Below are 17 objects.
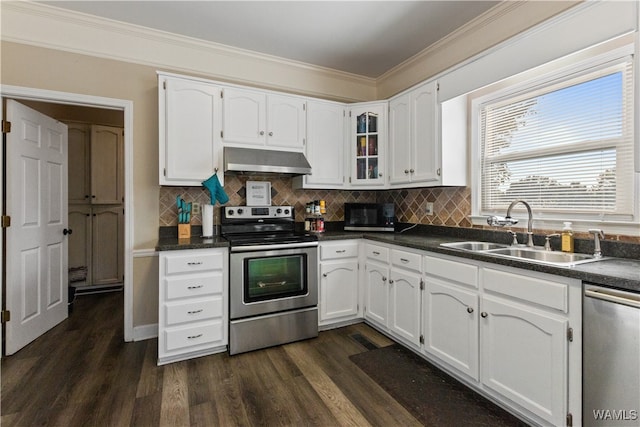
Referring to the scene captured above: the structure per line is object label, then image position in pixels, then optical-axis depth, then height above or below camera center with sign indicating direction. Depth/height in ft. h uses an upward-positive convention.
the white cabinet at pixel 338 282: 9.12 -2.17
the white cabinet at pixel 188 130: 8.23 +2.31
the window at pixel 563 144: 5.85 +1.58
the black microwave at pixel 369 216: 10.37 -0.13
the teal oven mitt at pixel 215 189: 8.49 +0.66
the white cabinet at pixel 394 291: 7.60 -2.18
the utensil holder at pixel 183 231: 8.68 -0.54
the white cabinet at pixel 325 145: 10.09 +2.29
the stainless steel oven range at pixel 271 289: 7.86 -2.12
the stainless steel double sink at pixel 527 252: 5.89 -0.86
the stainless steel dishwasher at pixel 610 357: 3.97 -2.01
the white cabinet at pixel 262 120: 8.96 +2.89
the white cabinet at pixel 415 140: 8.53 +2.23
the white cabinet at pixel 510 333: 4.65 -2.21
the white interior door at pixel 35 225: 7.80 -0.38
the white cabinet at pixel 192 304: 7.29 -2.29
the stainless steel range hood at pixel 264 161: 8.55 +1.51
